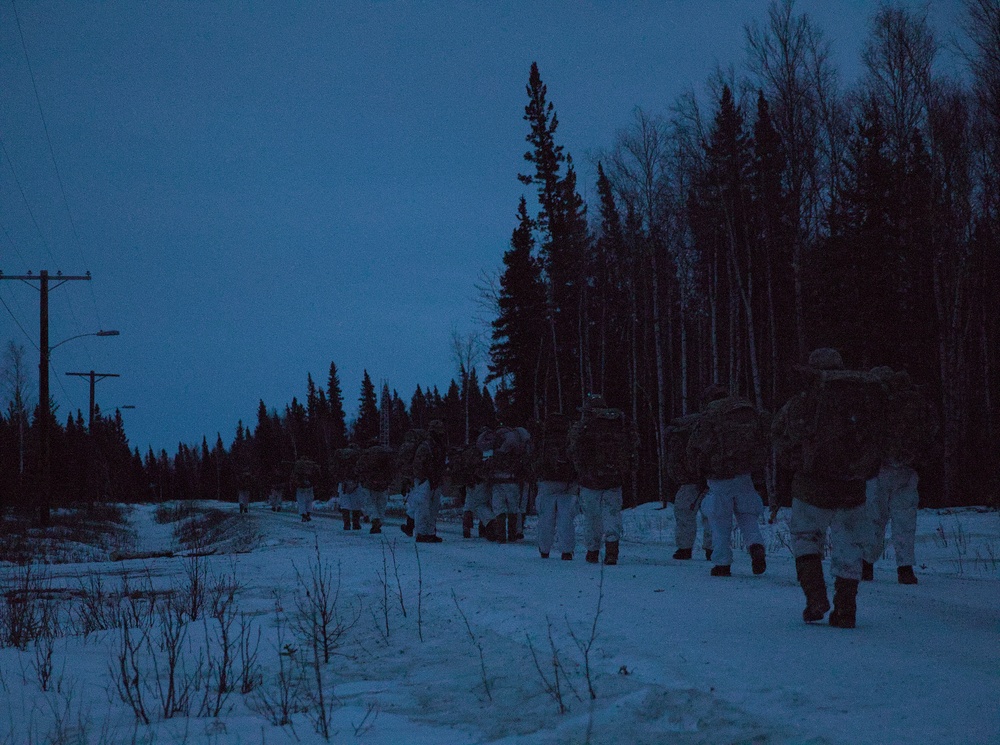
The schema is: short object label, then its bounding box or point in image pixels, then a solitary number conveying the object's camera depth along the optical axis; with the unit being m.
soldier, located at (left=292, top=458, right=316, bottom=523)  30.95
